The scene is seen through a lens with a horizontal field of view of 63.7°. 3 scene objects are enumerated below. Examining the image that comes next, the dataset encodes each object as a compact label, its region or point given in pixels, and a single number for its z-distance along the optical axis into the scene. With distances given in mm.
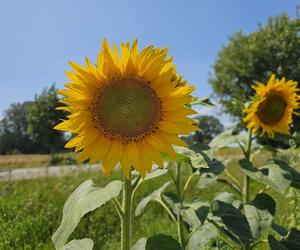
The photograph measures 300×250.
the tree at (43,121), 19547
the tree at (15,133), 37679
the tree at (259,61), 16693
